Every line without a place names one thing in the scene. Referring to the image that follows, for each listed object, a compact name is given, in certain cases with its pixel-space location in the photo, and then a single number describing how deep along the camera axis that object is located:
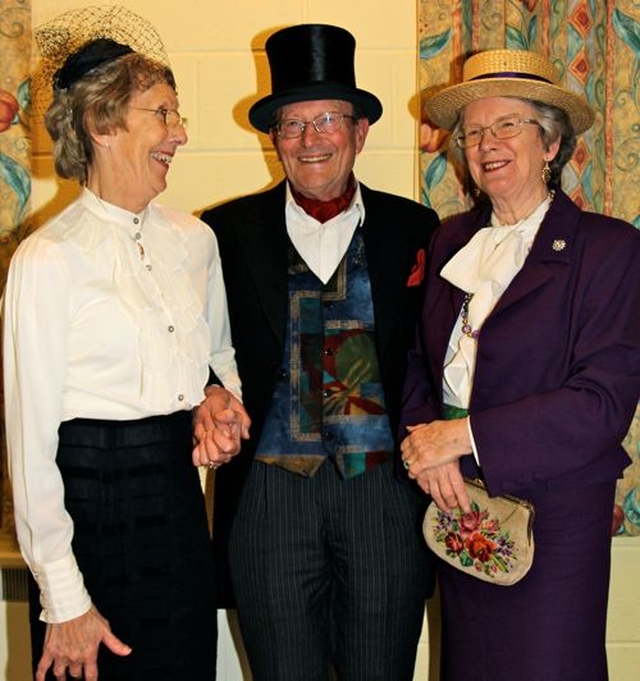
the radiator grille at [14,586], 2.50
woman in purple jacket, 1.60
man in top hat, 1.90
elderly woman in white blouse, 1.51
